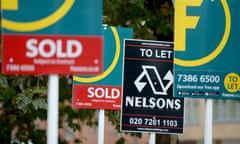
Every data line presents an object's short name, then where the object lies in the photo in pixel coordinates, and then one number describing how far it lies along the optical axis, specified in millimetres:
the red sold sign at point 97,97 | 20047
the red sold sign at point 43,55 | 12215
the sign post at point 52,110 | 12200
